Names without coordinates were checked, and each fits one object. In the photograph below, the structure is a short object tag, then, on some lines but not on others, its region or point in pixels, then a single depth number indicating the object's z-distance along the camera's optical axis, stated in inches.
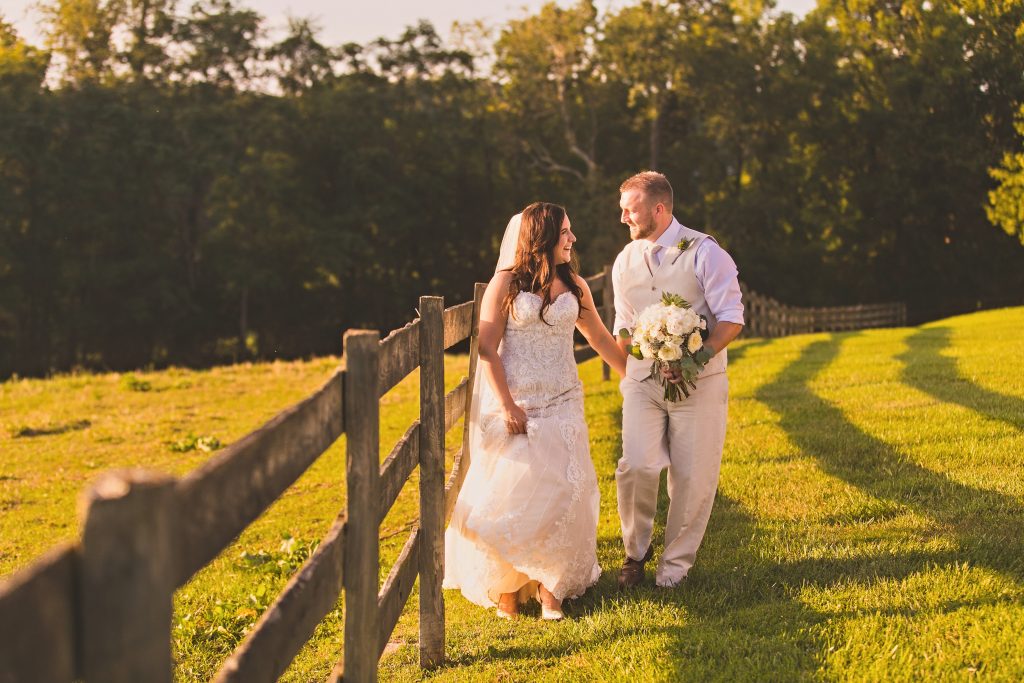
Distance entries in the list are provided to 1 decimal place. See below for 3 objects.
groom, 229.3
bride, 222.4
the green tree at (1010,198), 1186.6
